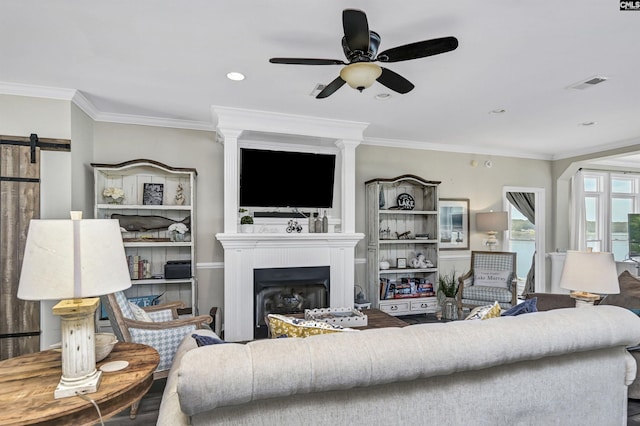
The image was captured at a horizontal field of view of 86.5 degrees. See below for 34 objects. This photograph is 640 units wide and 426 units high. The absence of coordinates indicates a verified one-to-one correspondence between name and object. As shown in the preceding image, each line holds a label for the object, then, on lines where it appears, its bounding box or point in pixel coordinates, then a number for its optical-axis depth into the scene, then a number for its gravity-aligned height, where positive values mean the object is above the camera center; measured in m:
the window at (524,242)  6.02 -0.50
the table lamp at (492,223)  5.13 -0.14
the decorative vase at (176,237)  3.78 -0.27
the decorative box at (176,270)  3.64 -0.61
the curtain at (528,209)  5.95 +0.08
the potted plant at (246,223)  3.98 -0.11
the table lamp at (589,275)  2.32 -0.43
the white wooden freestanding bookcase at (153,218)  3.65 -0.06
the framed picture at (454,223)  5.44 -0.15
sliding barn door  2.92 -0.22
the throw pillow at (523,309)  1.88 -0.53
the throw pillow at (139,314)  2.48 -0.75
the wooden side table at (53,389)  1.19 -0.70
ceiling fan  1.77 +0.93
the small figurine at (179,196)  3.92 +0.20
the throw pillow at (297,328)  1.59 -0.54
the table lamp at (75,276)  1.26 -0.24
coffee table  2.97 -0.98
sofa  1.11 -0.60
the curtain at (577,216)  6.08 -0.03
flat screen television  4.18 +0.44
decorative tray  2.96 -0.92
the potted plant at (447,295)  4.82 -1.19
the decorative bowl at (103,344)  1.58 -0.63
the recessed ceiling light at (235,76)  2.80 +1.15
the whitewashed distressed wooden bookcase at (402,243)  4.73 -0.43
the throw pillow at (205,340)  1.44 -0.55
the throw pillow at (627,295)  2.80 -0.71
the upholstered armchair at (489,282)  4.47 -0.94
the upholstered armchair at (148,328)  2.30 -0.82
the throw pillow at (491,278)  4.65 -0.89
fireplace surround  3.81 -0.28
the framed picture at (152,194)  3.89 +0.22
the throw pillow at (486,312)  1.92 -0.57
